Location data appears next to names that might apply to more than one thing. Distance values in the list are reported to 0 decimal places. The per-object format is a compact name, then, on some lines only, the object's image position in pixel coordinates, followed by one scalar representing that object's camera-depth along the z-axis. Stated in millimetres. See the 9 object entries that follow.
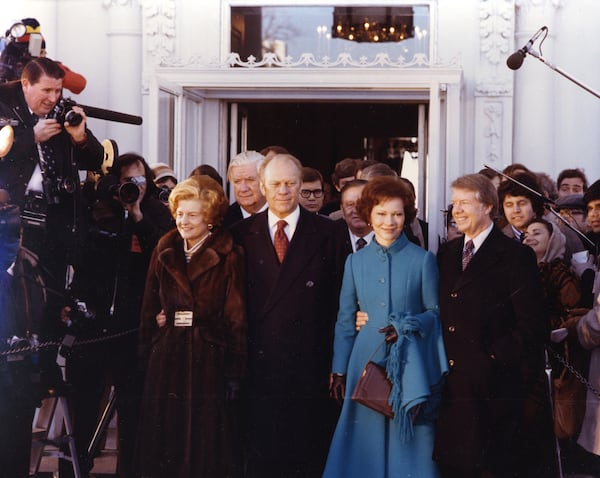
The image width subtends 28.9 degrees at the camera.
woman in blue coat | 5504
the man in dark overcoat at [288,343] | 5684
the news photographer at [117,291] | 6328
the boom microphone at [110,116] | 6445
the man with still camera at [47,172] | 5875
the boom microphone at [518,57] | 7199
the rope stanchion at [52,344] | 5707
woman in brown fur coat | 5715
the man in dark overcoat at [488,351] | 5484
